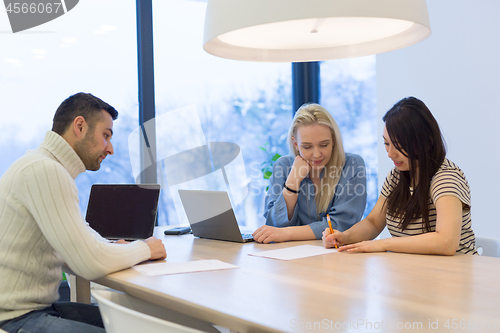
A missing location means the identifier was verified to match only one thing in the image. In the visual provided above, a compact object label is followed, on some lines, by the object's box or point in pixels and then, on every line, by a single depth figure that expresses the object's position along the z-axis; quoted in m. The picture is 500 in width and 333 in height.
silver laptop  1.92
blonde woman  2.17
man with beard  1.35
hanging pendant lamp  1.09
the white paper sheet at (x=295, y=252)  1.62
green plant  4.40
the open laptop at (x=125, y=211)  2.20
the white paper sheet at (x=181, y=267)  1.42
